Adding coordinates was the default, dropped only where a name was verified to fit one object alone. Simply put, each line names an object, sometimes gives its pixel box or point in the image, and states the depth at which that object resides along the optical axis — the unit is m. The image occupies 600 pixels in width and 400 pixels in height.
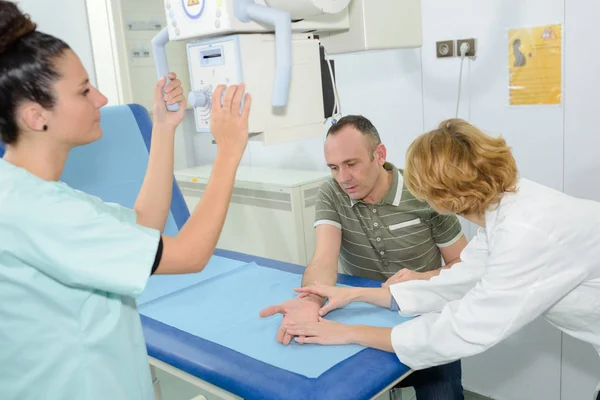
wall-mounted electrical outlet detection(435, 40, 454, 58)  2.19
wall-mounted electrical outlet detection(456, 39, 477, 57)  2.12
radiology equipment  1.21
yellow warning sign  1.95
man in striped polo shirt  1.74
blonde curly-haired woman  1.08
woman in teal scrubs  0.87
